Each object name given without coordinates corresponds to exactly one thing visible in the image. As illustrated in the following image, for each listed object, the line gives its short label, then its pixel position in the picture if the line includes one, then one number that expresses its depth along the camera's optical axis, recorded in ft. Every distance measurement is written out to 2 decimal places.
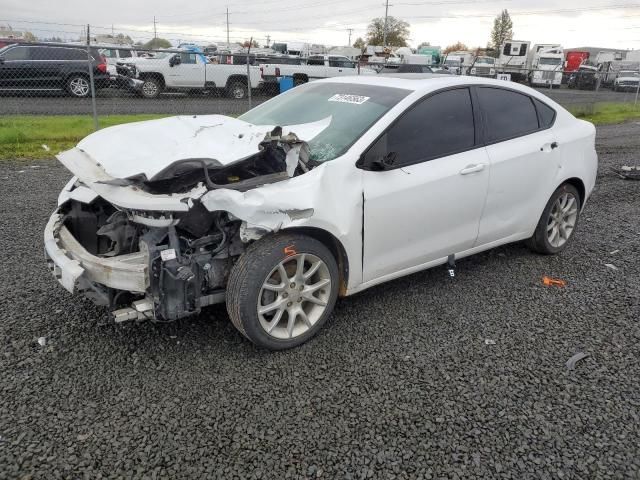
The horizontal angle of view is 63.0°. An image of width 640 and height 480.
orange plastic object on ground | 14.29
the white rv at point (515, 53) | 135.74
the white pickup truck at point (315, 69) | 58.70
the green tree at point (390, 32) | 259.19
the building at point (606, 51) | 165.37
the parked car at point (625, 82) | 104.79
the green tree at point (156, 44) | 119.40
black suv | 47.14
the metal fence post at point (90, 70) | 28.42
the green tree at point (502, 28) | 300.40
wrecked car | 9.57
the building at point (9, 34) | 91.20
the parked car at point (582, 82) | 110.93
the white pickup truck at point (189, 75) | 55.11
